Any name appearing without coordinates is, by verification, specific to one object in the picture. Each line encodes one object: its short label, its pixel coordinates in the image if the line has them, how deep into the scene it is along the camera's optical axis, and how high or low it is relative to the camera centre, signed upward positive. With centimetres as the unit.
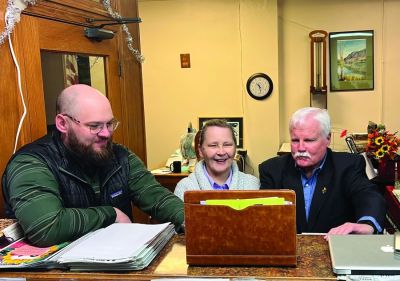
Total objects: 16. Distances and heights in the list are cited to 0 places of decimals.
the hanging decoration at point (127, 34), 212 +35
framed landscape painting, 497 +33
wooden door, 153 +21
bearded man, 131 -29
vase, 309 -59
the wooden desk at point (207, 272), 99 -42
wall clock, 504 +8
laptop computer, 93 -39
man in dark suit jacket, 194 -40
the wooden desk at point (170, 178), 370 -71
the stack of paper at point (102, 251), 104 -39
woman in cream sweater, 206 -35
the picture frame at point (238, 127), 521 -40
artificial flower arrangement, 304 -40
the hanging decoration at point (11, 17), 148 +30
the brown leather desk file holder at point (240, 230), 101 -32
